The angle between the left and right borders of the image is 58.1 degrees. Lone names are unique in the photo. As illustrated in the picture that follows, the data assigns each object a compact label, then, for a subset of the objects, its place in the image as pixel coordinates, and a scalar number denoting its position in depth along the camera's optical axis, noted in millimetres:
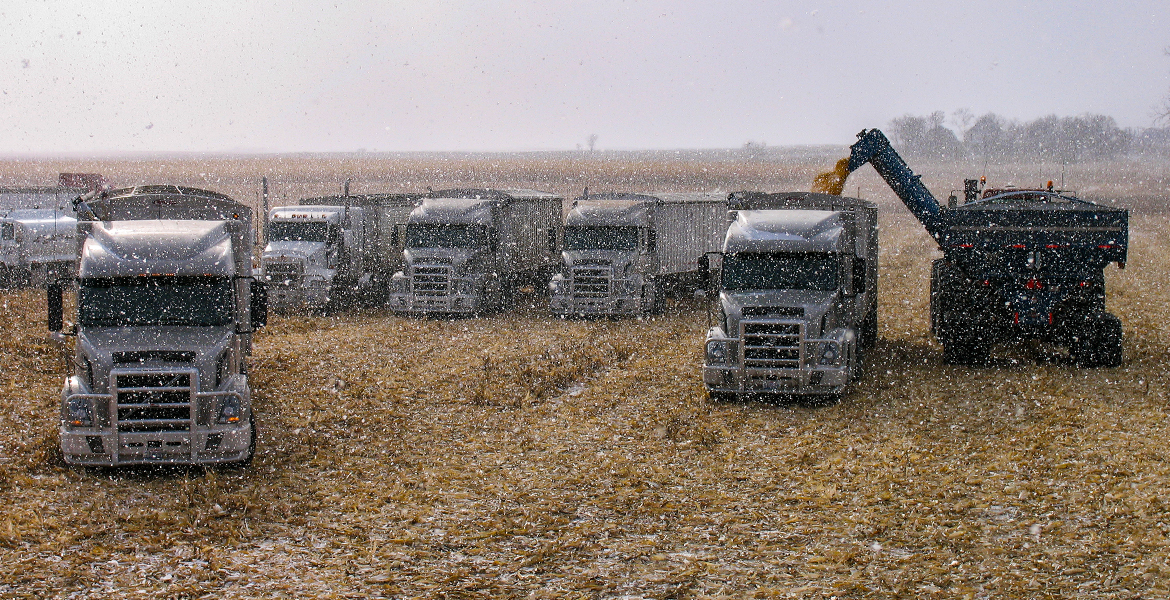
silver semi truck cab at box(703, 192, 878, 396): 17766
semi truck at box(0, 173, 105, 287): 33875
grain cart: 20266
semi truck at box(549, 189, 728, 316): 29109
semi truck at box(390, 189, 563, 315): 29688
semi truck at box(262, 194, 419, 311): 30109
